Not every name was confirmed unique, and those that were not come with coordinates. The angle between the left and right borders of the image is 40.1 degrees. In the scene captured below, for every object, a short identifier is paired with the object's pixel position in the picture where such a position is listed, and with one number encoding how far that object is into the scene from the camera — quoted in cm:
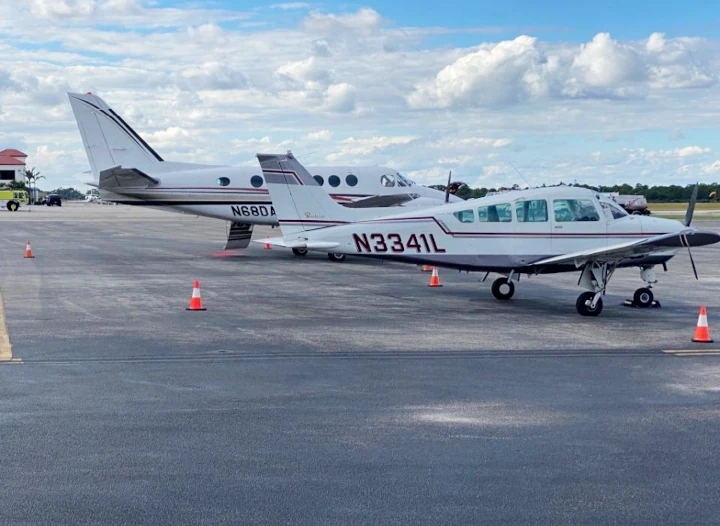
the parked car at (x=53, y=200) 13959
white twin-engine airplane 3120
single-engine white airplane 1762
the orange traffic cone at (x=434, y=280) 2177
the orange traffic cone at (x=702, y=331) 1355
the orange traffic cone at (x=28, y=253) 3002
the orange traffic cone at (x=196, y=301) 1703
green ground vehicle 9844
